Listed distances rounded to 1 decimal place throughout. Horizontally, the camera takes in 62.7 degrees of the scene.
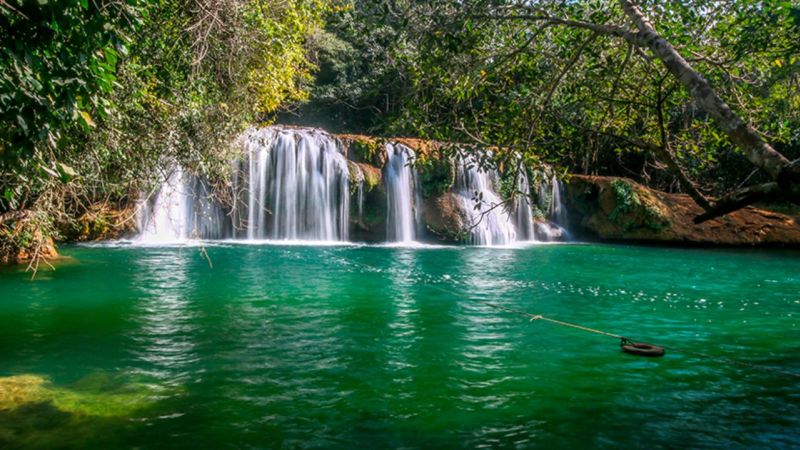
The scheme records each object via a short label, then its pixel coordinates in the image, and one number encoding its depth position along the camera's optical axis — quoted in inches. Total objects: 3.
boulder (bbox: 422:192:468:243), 1060.5
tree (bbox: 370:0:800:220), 262.7
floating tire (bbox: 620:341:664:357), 340.5
